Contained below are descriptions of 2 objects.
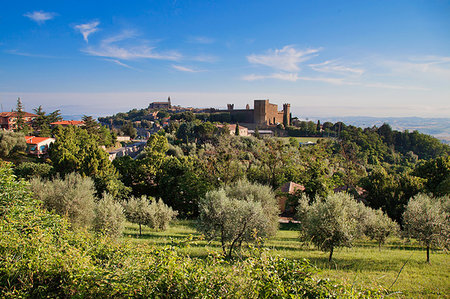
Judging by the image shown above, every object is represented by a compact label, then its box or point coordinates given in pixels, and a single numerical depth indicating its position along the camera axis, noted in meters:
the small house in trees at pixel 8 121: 53.08
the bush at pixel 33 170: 25.80
